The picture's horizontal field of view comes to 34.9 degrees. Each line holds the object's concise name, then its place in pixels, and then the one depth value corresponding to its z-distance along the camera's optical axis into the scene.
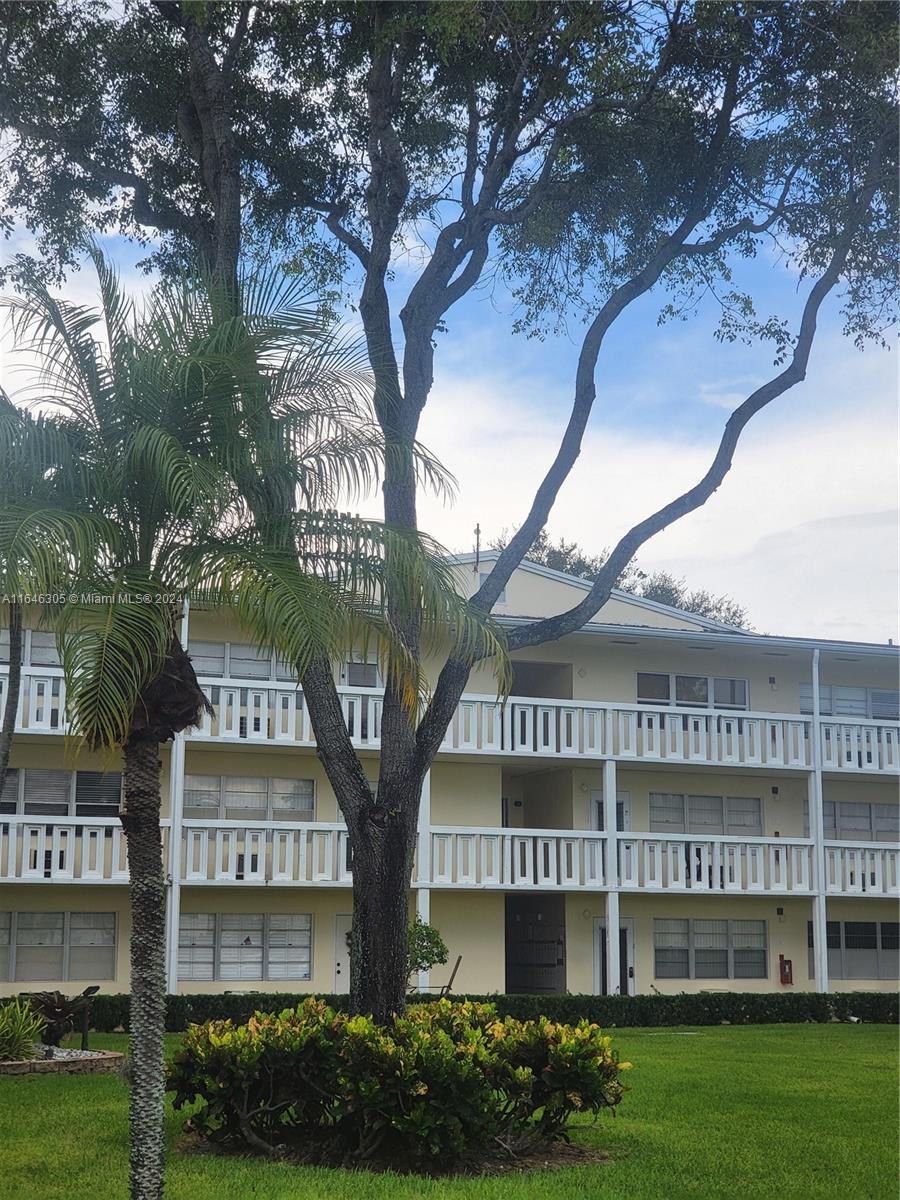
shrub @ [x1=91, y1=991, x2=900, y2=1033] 22.98
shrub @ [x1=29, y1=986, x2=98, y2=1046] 18.42
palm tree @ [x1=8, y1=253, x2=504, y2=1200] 10.22
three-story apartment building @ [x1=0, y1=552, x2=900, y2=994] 25.61
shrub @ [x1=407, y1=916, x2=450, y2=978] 22.62
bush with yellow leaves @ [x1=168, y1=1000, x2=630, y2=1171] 11.49
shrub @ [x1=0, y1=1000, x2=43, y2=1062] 17.02
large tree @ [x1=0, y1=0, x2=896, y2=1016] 14.67
